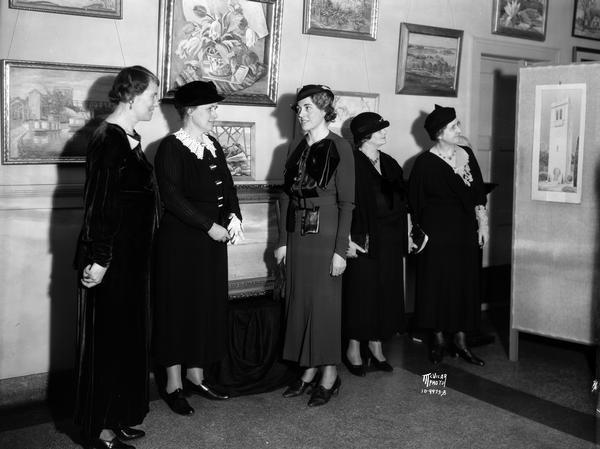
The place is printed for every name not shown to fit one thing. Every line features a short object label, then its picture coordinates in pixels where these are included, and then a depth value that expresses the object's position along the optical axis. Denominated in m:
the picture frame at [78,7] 4.55
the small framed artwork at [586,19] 7.67
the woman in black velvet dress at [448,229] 5.58
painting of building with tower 5.23
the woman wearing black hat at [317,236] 4.66
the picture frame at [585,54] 7.74
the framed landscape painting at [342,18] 5.83
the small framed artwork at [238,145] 5.46
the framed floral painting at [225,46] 5.11
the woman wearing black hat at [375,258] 5.18
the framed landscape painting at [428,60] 6.47
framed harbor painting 4.57
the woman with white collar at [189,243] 4.46
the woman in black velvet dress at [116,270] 3.66
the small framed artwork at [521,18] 7.05
